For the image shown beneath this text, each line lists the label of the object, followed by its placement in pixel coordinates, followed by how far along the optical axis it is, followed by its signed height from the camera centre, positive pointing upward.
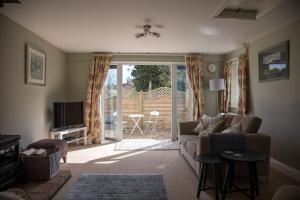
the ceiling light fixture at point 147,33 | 3.59 +1.04
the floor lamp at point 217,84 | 5.48 +0.35
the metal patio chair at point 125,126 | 7.53 -0.85
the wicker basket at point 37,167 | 3.14 -0.88
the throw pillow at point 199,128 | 4.36 -0.51
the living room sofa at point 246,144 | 3.03 -0.56
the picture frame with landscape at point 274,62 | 3.62 +0.60
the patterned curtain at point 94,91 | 5.78 +0.20
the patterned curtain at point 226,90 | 5.70 +0.22
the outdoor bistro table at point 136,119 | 7.33 -0.62
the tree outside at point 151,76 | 9.28 +0.90
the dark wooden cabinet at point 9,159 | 2.62 -0.69
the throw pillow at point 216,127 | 3.97 -0.45
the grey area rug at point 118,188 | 2.78 -1.10
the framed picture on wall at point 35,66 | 3.84 +0.57
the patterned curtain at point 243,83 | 4.83 +0.33
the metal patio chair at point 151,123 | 7.70 -0.76
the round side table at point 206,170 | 2.68 -0.80
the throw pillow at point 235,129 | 3.36 -0.41
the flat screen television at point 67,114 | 4.88 -0.32
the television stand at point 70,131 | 4.81 -0.71
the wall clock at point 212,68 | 6.13 +0.79
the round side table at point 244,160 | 2.54 -0.70
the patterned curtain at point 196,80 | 5.97 +0.48
